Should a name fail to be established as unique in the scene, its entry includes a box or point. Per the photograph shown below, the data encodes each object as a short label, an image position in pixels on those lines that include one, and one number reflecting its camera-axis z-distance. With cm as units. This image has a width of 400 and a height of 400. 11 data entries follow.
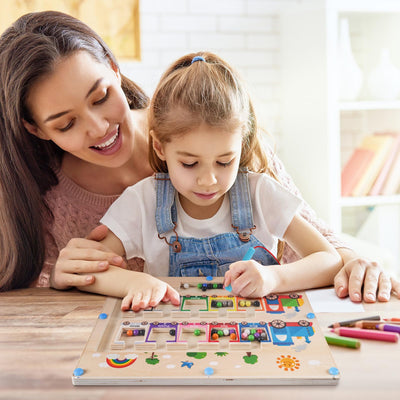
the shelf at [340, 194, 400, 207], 283
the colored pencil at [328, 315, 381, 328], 90
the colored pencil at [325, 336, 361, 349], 82
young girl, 116
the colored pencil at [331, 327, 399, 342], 85
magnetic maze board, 74
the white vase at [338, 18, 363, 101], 275
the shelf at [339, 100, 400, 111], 277
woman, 124
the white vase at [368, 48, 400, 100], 281
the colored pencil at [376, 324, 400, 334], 87
